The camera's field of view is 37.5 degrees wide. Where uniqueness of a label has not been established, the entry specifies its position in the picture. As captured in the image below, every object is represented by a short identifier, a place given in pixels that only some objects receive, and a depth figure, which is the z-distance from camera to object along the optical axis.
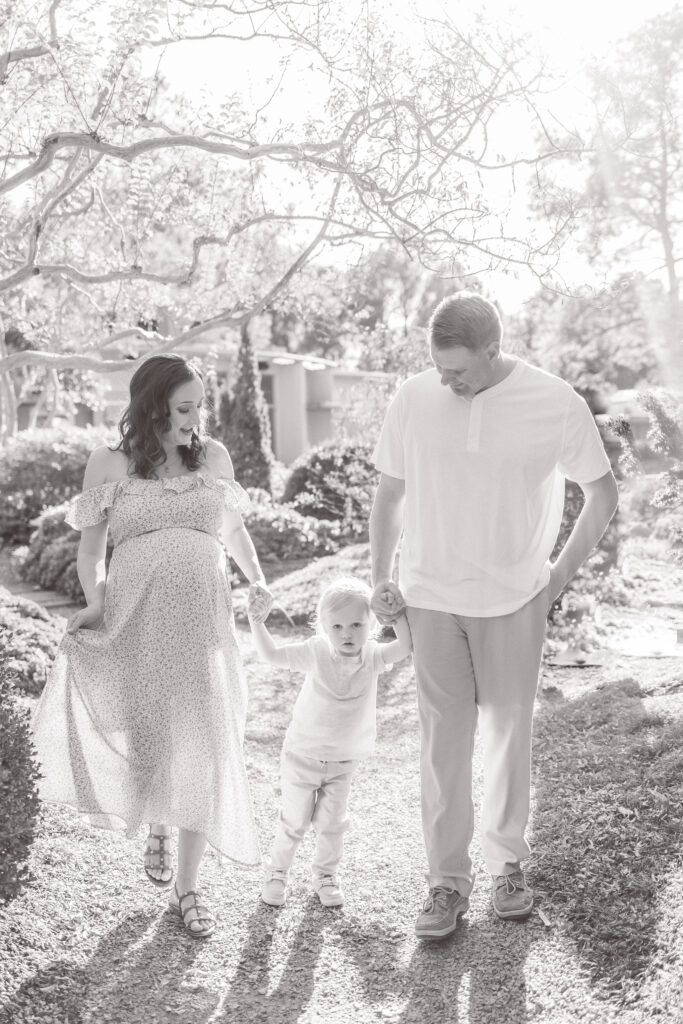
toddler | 3.90
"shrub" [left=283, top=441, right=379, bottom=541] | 10.85
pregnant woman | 3.74
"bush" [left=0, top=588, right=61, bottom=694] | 6.41
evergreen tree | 19.44
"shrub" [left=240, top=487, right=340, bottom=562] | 13.63
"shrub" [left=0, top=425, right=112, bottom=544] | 15.95
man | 3.51
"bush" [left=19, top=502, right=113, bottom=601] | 11.68
